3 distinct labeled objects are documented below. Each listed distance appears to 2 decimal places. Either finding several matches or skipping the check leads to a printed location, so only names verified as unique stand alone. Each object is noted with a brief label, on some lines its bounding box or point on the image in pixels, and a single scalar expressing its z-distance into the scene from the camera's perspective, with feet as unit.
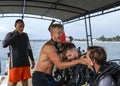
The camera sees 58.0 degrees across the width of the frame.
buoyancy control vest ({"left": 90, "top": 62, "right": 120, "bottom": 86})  3.35
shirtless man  4.57
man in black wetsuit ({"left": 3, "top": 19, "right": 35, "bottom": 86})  6.61
